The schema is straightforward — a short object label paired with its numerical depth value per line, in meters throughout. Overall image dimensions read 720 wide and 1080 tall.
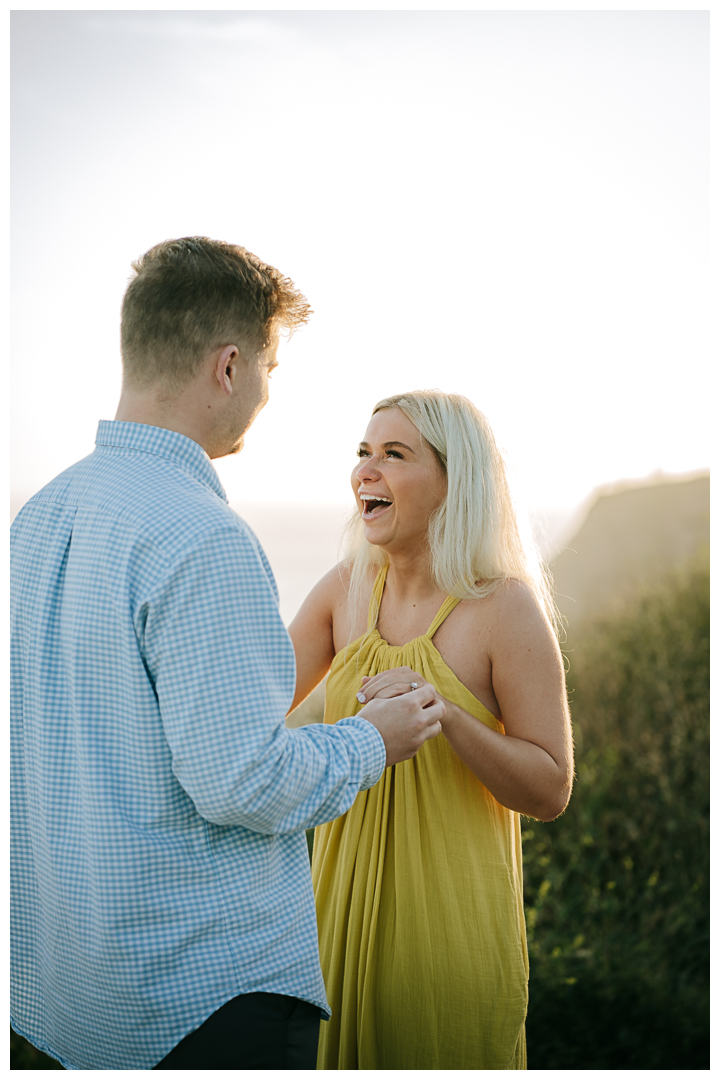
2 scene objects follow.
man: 1.29
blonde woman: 1.96
